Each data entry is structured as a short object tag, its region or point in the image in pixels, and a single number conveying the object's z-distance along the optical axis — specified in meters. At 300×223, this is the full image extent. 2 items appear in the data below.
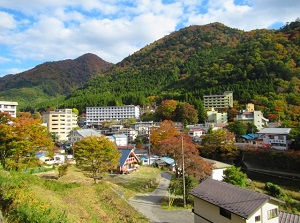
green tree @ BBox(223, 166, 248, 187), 20.70
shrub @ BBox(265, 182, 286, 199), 21.16
